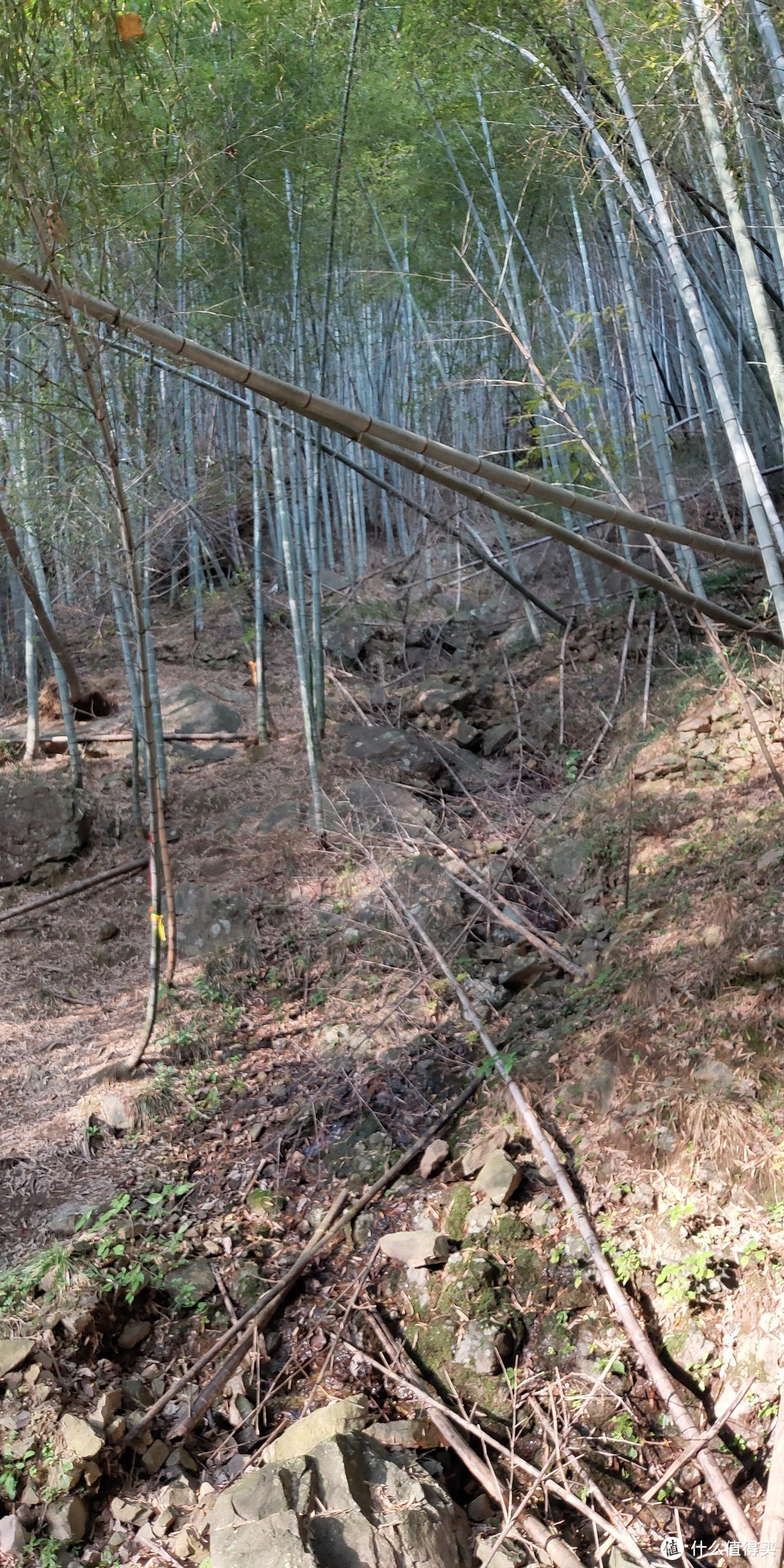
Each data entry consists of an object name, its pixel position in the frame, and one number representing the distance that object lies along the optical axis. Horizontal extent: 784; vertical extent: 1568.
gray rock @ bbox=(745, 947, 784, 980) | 3.11
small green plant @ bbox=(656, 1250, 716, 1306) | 2.58
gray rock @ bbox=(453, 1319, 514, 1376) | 2.67
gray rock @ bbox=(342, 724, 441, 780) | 6.87
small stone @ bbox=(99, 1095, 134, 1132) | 4.20
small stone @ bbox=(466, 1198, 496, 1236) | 3.04
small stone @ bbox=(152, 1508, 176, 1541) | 2.41
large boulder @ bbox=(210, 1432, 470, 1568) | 2.06
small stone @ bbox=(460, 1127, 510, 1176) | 3.28
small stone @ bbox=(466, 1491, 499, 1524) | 2.33
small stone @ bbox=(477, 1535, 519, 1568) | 2.14
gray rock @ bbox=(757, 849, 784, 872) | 3.64
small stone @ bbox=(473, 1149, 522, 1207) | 3.06
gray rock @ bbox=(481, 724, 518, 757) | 7.23
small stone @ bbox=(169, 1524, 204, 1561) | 2.30
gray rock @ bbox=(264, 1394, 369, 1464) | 2.44
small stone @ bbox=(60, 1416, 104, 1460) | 2.58
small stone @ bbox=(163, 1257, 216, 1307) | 3.16
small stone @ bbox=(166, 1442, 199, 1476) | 2.61
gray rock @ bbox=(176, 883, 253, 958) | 5.57
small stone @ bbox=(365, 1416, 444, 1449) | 2.48
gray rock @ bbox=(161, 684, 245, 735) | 8.31
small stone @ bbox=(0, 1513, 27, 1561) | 2.38
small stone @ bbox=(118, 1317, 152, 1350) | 3.02
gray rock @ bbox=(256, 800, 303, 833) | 6.63
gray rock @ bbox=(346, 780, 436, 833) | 6.14
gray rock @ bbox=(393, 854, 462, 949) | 4.95
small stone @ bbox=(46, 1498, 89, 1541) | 2.43
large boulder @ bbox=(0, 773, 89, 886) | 6.55
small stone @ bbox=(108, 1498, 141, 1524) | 2.47
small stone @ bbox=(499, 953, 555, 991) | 4.30
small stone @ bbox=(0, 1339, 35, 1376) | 2.79
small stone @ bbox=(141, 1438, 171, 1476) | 2.61
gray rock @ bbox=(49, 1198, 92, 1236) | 3.47
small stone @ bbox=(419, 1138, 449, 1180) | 3.41
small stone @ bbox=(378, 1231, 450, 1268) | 2.99
